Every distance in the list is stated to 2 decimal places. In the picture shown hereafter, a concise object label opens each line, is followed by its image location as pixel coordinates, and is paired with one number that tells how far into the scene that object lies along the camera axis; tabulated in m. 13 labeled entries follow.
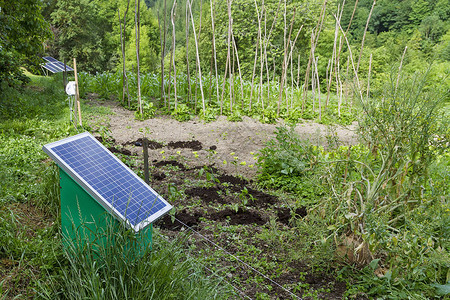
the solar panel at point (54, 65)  7.98
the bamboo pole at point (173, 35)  7.11
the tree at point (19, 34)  5.67
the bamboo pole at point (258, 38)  7.07
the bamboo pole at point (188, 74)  7.43
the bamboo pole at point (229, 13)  6.98
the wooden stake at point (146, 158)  2.96
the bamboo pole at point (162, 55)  7.28
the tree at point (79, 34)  24.39
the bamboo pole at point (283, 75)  7.73
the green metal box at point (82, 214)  1.98
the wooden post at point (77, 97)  5.41
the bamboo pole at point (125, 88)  7.72
